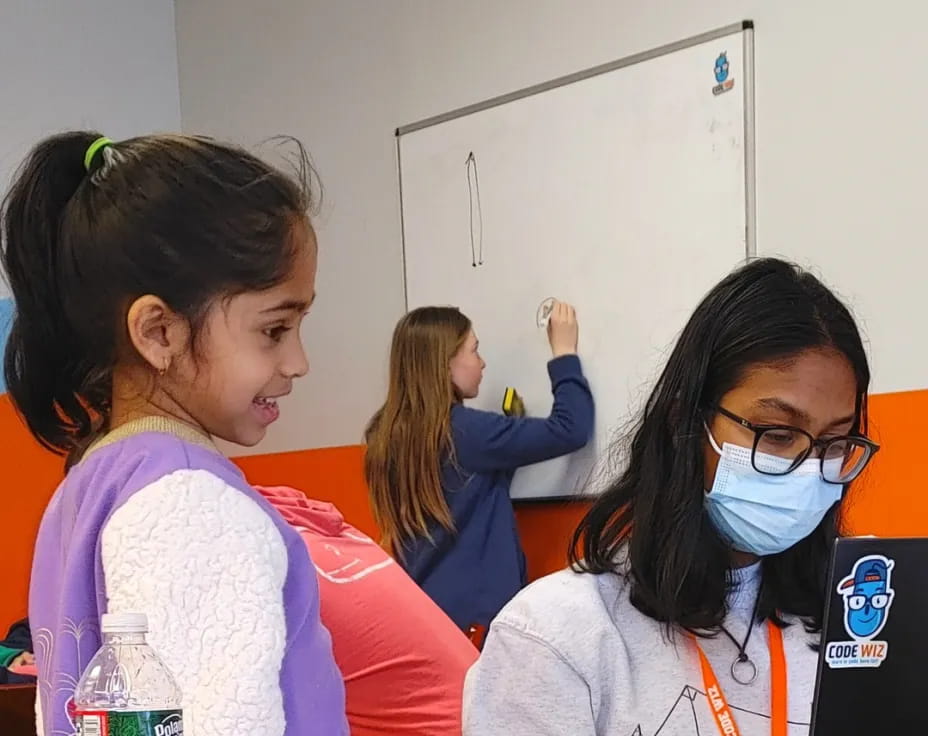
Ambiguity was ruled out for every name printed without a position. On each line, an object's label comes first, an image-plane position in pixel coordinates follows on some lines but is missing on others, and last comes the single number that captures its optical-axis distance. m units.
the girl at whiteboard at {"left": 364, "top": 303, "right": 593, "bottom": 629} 2.85
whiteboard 2.60
